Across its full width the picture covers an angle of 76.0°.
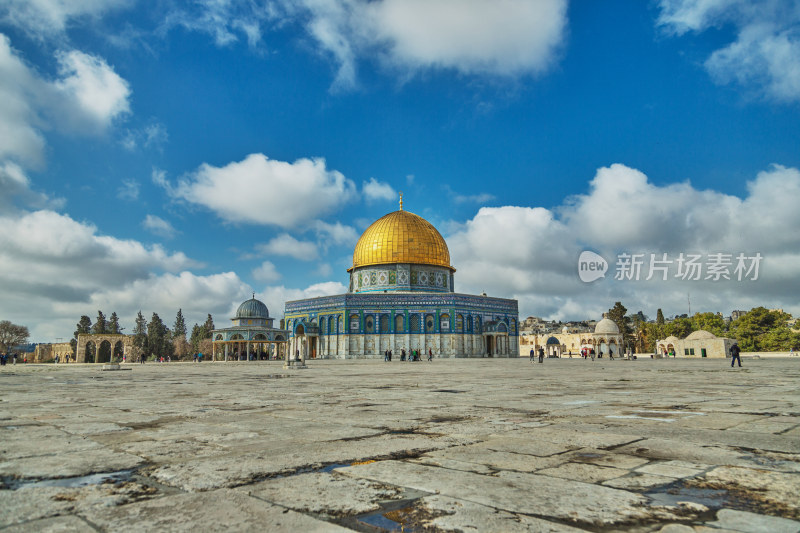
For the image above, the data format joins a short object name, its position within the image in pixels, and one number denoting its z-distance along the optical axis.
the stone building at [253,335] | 48.44
